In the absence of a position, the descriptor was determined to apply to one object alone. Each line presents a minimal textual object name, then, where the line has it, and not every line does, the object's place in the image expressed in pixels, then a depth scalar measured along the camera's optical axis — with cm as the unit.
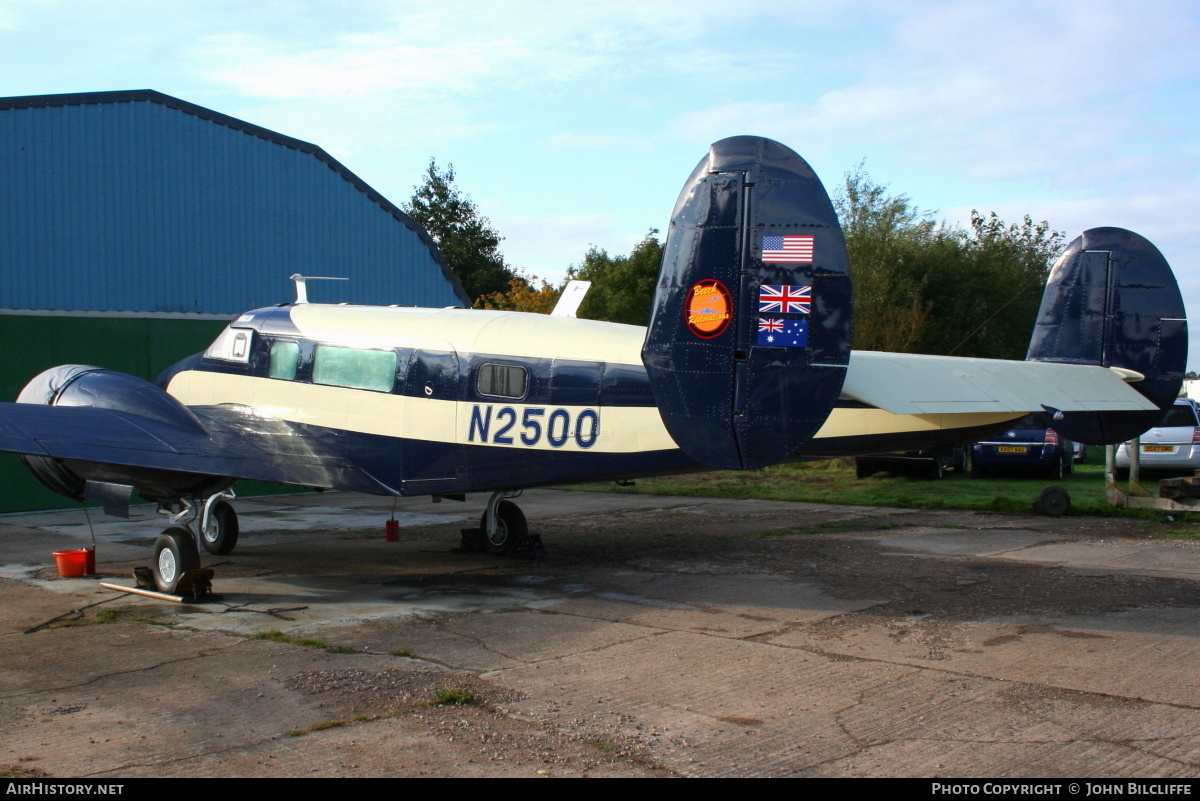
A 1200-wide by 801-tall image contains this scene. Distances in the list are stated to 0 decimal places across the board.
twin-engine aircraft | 800
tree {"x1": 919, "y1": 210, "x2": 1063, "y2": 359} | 3853
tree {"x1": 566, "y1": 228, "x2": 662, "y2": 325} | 5691
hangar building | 1741
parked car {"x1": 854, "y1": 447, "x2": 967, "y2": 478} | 2272
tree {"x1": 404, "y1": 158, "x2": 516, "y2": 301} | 6619
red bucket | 1123
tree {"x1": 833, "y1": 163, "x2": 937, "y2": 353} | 2866
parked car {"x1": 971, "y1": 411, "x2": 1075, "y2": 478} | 2230
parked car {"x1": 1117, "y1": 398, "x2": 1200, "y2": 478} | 2111
